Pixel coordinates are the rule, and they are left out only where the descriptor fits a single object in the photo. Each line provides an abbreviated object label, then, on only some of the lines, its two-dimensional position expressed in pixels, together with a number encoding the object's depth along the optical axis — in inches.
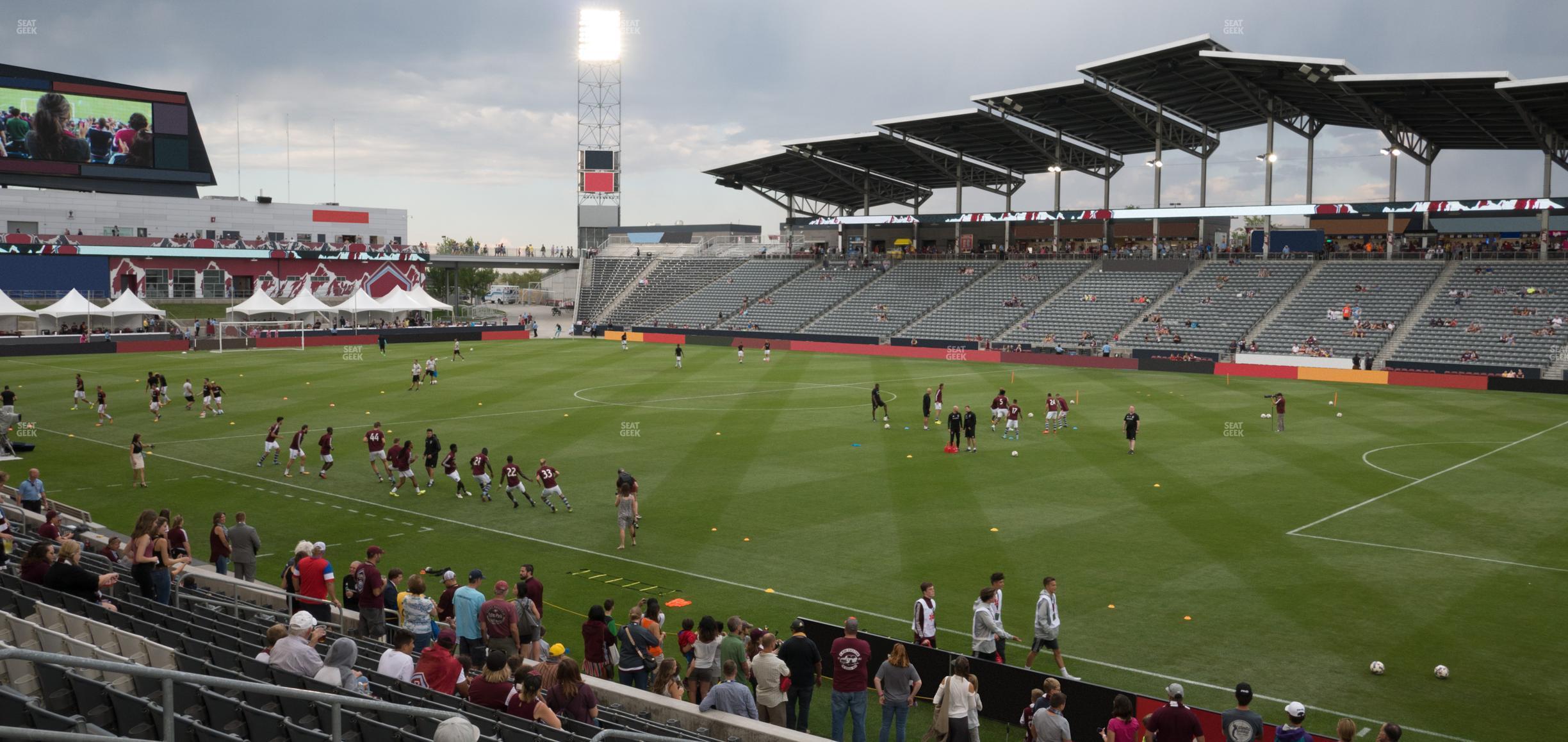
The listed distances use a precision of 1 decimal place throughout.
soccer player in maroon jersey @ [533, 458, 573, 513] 968.9
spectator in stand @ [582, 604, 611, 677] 546.3
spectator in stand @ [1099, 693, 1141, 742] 423.8
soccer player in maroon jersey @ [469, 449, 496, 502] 1023.6
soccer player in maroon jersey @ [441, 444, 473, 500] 1032.2
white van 5925.2
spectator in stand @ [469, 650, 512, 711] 416.2
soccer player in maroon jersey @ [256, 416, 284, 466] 1168.8
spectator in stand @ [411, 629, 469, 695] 446.9
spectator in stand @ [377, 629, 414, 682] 432.5
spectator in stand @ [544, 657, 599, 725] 406.3
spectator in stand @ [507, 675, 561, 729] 384.5
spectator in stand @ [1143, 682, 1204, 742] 427.8
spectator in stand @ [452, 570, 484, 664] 557.6
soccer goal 2844.5
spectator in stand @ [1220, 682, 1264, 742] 431.2
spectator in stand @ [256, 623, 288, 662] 425.7
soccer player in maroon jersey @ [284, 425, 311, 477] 1133.1
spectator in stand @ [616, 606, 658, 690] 523.8
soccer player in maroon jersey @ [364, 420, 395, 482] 1109.1
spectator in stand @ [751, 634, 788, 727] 477.7
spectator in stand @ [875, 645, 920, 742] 484.7
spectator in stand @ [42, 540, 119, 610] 481.4
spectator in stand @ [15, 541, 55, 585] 495.5
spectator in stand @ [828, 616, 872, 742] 488.4
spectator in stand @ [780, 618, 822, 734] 500.7
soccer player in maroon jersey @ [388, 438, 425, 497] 1056.2
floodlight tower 3959.2
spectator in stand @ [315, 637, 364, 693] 399.5
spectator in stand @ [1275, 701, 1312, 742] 415.2
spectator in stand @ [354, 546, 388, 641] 569.0
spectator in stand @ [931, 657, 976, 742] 455.2
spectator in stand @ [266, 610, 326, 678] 416.5
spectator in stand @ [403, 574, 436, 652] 547.5
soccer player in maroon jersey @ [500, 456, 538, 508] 997.8
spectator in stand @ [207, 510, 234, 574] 721.6
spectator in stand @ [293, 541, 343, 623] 613.0
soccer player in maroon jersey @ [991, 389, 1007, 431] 1418.8
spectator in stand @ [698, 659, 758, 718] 453.1
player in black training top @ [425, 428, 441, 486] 1075.4
